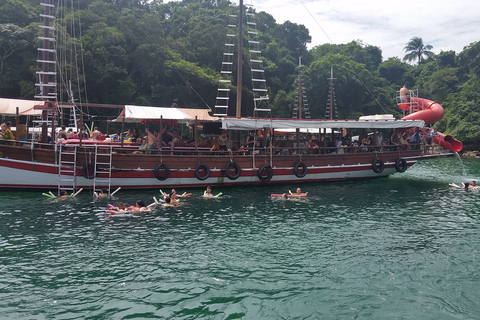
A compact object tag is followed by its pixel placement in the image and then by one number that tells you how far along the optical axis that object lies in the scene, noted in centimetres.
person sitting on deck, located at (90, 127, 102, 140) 2289
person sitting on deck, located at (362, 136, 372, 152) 2471
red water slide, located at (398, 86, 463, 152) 2625
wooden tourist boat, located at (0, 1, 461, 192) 1769
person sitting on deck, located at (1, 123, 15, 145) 1756
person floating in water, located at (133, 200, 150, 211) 1503
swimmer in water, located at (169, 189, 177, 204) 1659
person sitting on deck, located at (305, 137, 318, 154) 2344
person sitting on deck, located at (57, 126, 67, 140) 2030
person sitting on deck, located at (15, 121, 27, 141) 1853
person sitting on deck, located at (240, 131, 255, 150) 2160
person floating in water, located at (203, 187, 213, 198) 1823
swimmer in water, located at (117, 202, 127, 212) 1474
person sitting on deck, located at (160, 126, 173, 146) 2098
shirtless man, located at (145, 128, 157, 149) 1969
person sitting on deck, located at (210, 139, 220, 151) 2071
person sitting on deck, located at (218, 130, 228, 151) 2141
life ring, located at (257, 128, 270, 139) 2489
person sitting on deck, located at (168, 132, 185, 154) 2084
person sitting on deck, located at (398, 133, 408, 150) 2542
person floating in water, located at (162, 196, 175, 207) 1642
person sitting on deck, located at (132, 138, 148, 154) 1884
